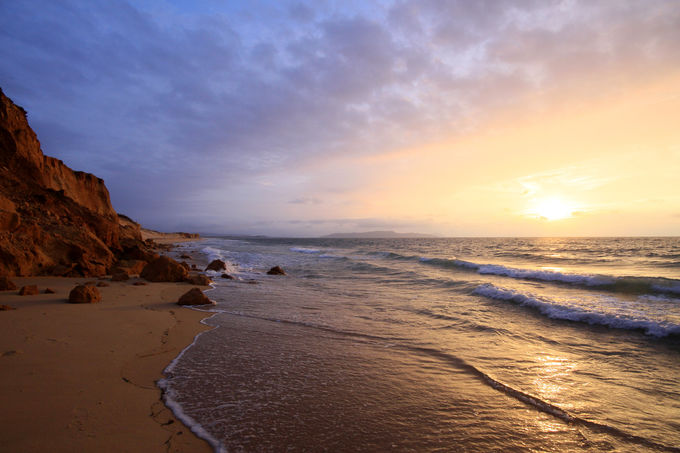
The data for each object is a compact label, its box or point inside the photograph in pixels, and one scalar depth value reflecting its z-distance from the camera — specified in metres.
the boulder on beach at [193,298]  7.77
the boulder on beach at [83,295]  6.42
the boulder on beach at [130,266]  11.30
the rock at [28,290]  6.60
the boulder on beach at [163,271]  10.72
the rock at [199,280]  10.97
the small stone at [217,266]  16.03
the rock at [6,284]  6.79
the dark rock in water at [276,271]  16.20
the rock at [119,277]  9.54
